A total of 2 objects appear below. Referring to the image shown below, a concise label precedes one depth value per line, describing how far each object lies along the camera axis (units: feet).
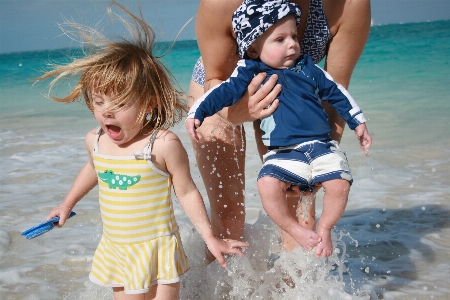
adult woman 8.52
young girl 7.48
